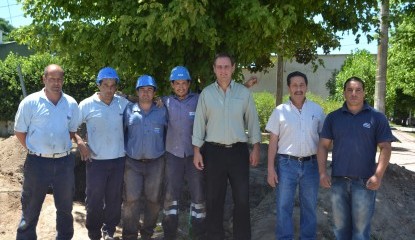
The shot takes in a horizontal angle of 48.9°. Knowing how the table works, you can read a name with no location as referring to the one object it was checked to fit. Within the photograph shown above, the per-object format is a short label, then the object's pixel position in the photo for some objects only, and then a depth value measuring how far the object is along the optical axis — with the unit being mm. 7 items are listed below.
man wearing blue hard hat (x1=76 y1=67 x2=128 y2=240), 4797
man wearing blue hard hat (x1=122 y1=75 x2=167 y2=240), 4793
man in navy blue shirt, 4023
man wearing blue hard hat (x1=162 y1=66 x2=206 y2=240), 4805
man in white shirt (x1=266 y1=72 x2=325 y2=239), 4484
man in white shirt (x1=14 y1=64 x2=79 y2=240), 4473
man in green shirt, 4598
